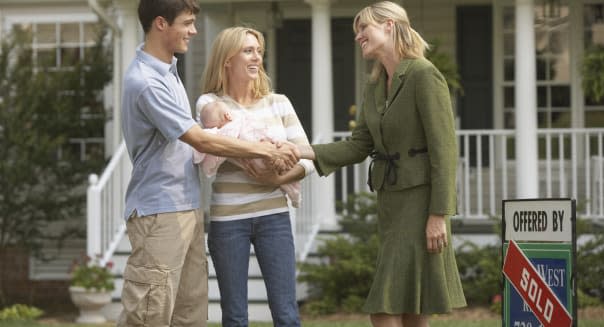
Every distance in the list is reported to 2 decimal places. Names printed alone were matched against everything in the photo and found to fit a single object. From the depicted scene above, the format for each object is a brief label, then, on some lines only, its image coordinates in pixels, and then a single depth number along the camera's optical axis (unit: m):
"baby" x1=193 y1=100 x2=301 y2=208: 8.89
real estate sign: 9.25
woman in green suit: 8.62
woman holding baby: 8.97
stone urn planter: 19.21
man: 8.43
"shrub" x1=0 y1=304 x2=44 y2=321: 20.23
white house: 21.28
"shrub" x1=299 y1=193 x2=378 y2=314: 18.85
